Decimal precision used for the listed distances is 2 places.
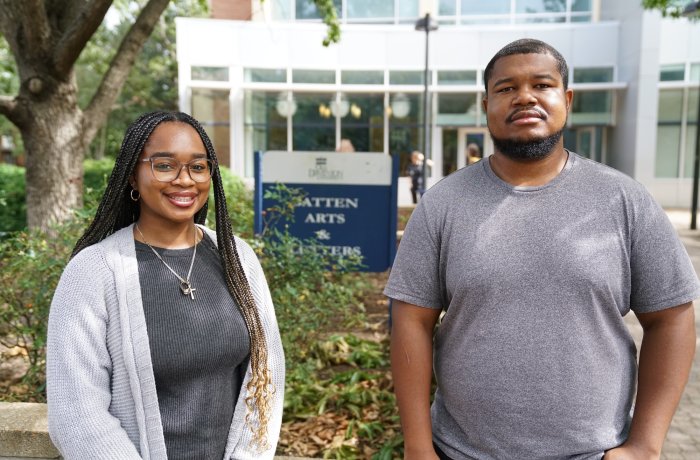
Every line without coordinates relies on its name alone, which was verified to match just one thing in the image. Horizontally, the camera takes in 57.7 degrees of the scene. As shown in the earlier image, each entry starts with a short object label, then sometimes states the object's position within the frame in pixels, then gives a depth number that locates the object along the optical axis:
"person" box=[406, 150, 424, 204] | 17.06
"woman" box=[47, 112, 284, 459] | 1.67
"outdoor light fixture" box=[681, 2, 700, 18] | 11.56
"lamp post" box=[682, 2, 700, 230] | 11.71
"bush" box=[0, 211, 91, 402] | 3.64
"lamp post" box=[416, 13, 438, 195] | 14.50
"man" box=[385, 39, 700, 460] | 1.71
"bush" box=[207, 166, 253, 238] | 4.77
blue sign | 5.84
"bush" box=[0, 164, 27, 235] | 9.48
